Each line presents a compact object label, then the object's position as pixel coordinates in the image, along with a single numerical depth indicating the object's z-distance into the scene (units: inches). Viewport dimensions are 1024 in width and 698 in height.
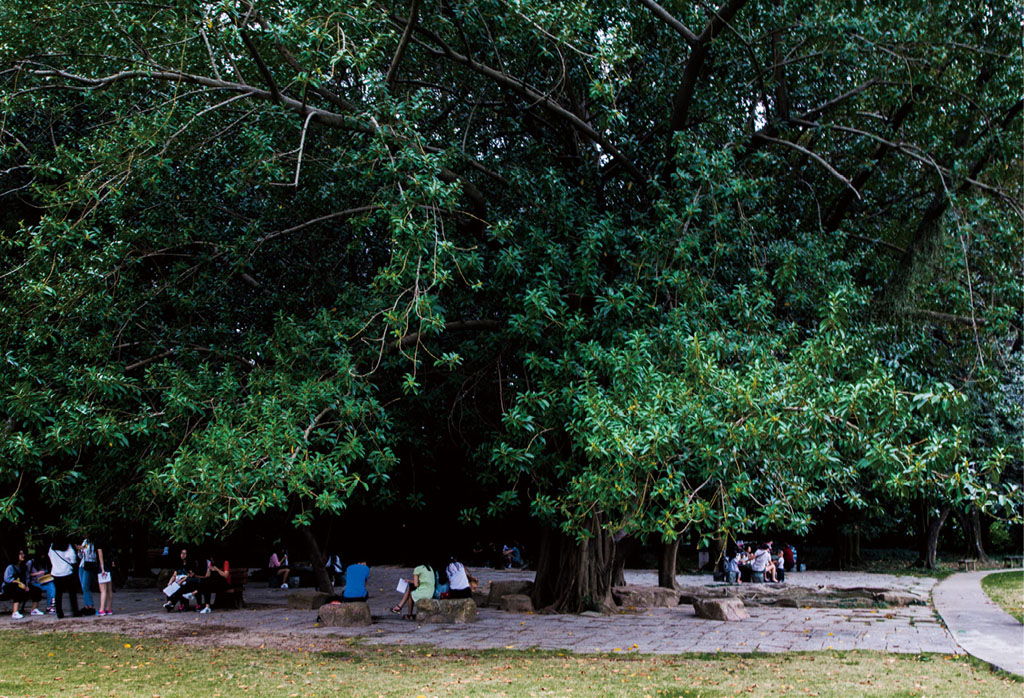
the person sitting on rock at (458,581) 489.1
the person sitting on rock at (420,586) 492.3
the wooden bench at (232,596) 564.1
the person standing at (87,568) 528.1
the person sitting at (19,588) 483.8
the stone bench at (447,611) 477.1
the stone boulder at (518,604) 537.0
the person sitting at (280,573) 768.9
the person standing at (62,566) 484.1
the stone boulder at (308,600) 557.9
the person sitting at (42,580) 517.7
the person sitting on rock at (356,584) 494.3
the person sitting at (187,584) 554.6
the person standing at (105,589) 524.4
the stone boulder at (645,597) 577.9
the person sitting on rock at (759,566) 845.2
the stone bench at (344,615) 465.7
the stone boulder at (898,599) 596.3
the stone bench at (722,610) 493.6
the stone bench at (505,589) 581.6
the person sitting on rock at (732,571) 845.8
